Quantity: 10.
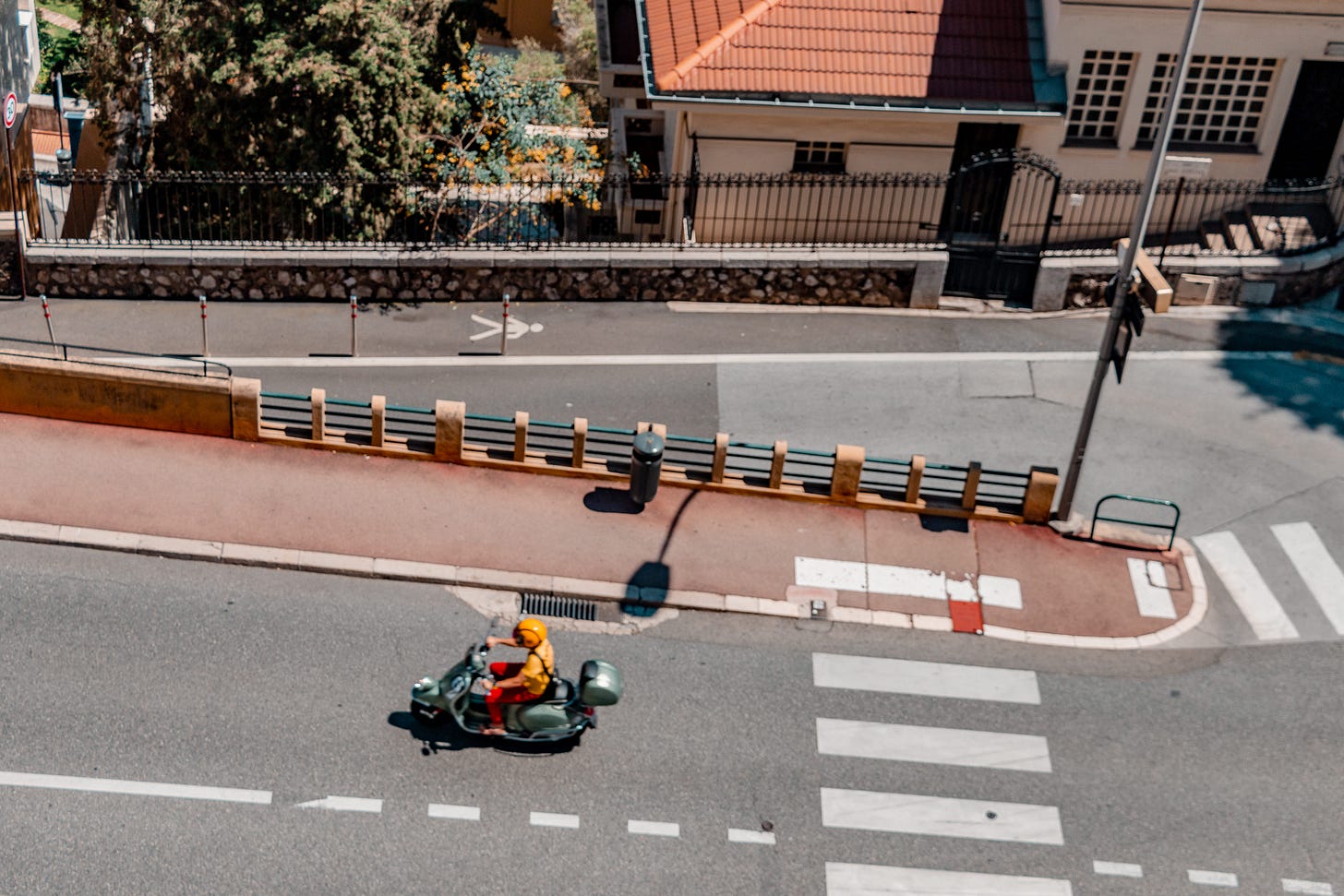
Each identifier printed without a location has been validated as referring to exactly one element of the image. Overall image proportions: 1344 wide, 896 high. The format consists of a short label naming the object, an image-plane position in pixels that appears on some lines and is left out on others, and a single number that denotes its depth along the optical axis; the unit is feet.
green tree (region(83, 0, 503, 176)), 75.82
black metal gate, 79.71
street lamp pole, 51.06
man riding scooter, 44.75
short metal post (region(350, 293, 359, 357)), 68.47
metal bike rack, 56.59
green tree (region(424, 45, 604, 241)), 78.43
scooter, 45.78
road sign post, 72.18
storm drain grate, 53.83
